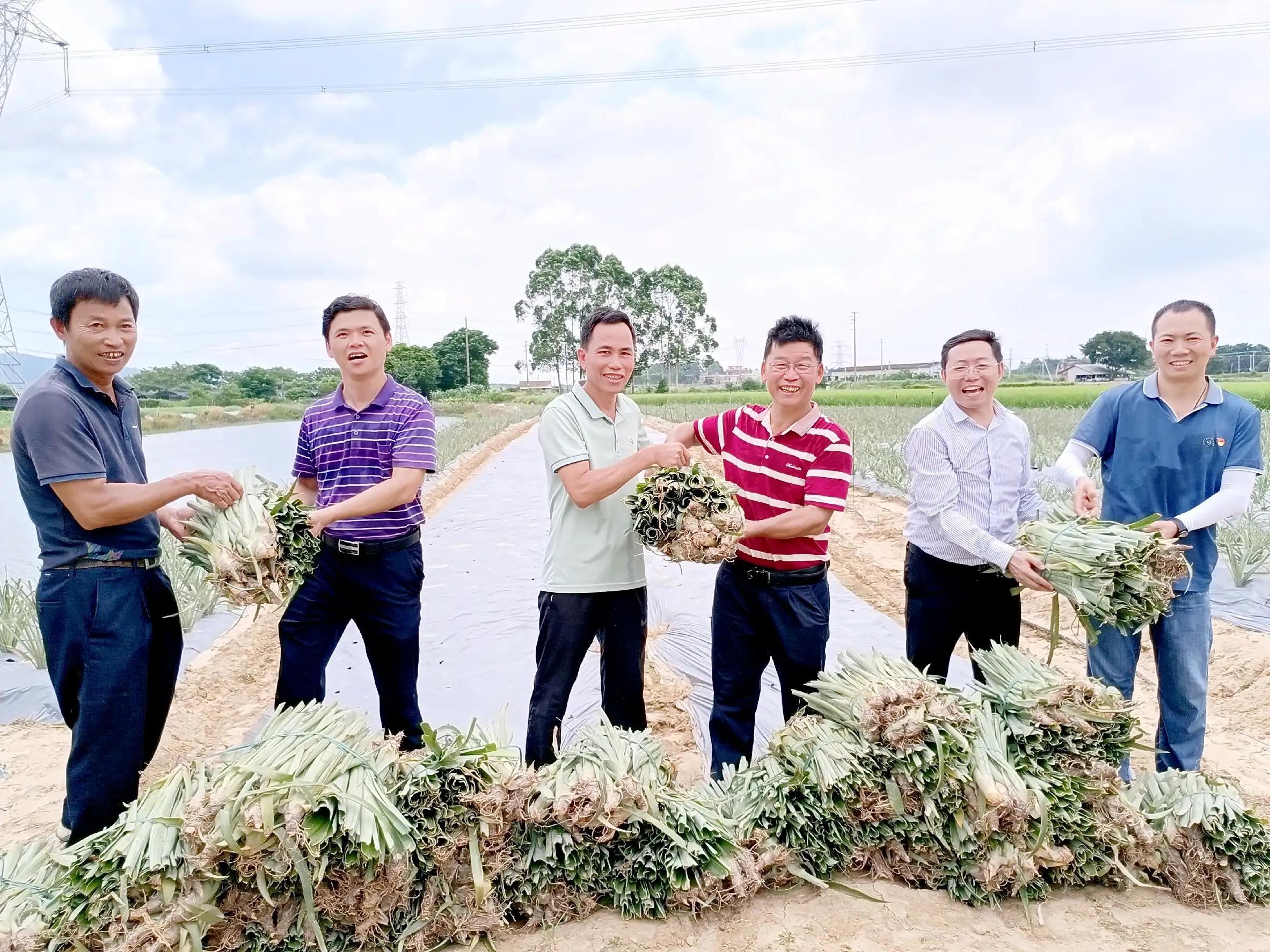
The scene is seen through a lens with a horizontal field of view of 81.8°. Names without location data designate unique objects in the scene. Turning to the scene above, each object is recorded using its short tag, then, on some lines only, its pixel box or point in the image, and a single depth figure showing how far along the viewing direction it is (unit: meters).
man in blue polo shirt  2.69
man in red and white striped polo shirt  2.65
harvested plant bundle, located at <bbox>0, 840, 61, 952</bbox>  1.72
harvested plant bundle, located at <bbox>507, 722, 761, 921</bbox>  2.00
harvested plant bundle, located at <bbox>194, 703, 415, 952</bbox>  1.70
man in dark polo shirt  2.22
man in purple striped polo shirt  2.74
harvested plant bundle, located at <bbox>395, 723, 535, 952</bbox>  1.93
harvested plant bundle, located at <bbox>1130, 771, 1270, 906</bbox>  2.15
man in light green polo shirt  2.67
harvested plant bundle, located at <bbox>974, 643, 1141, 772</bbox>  2.14
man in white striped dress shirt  2.76
